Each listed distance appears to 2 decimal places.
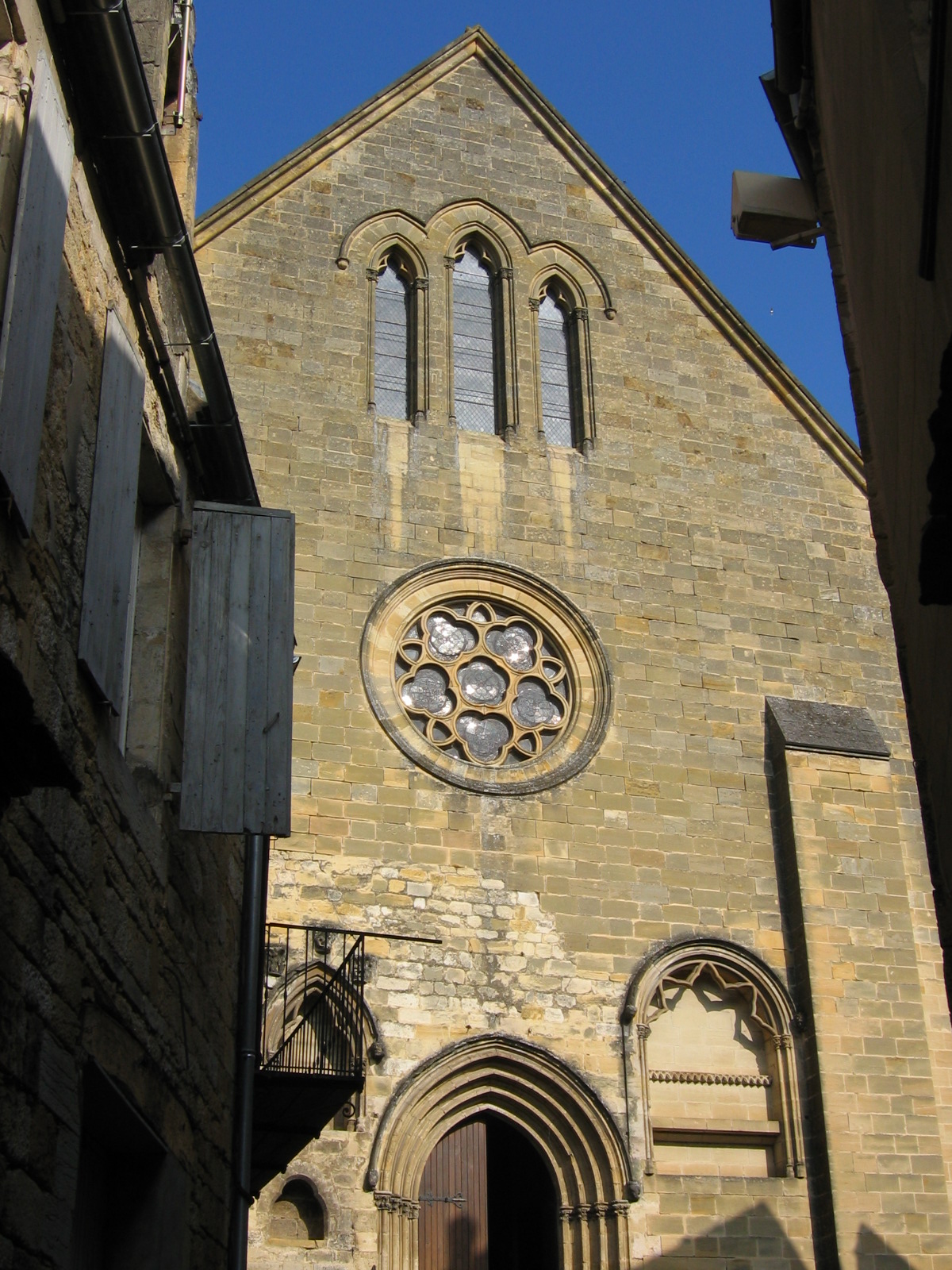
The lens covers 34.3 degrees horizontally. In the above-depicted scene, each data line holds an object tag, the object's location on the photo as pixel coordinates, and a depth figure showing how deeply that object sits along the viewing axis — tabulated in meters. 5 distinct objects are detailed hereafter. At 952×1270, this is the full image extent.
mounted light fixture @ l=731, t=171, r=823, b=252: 8.95
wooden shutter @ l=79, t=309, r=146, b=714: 4.92
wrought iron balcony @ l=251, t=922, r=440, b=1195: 9.59
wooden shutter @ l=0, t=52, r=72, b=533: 4.10
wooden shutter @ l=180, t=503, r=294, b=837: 6.04
